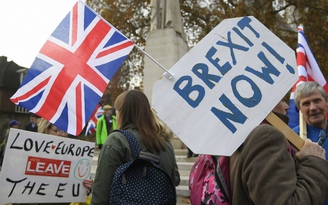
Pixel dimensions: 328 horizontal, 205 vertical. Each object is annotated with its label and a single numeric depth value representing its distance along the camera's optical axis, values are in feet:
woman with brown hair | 6.39
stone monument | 32.01
